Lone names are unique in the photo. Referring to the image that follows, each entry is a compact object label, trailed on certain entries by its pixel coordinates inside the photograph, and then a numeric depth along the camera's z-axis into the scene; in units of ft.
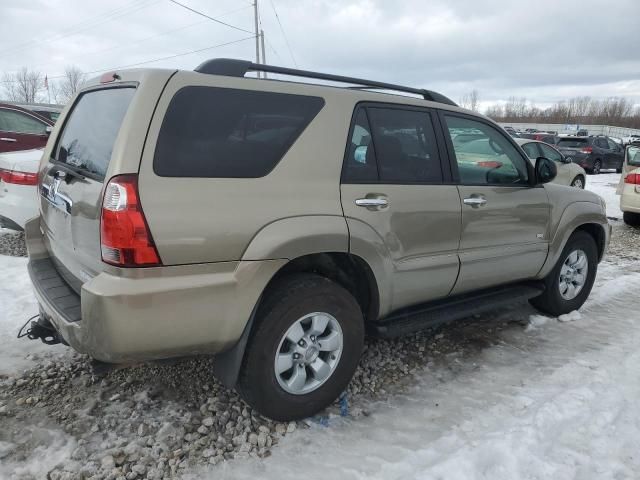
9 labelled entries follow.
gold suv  7.07
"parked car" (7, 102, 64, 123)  64.75
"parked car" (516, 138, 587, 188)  38.11
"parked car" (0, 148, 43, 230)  16.14
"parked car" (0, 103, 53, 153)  26.21
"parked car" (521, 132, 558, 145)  71.92
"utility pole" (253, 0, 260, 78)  85.74
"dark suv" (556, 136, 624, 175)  64.80
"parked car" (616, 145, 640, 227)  28.53
